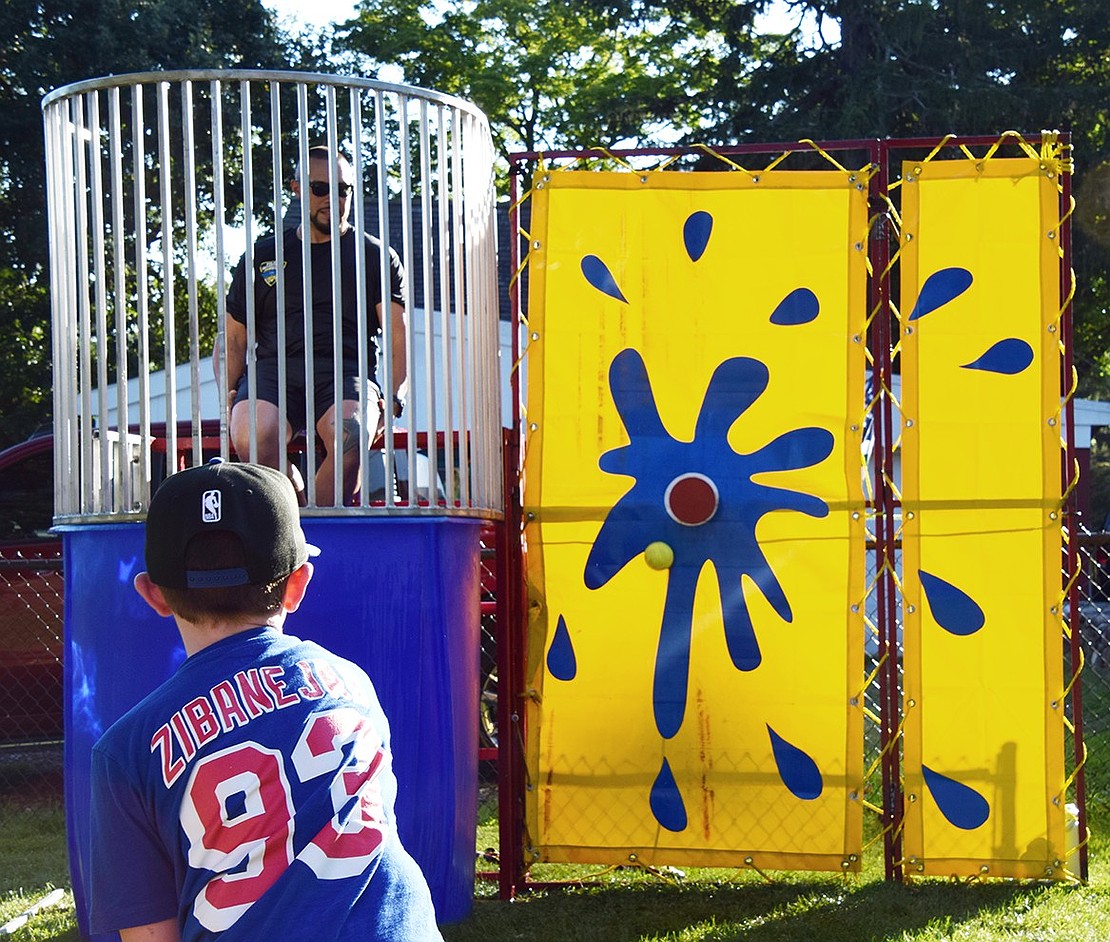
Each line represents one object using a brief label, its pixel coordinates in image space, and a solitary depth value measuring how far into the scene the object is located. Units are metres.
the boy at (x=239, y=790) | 1.80
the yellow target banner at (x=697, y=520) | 4.80
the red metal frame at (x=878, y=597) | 4.92
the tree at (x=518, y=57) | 22.34
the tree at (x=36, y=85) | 17.52
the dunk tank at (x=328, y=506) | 4.09
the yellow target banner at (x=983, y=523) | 4.80
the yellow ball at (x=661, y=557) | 4.86
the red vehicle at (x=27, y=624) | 6.96
